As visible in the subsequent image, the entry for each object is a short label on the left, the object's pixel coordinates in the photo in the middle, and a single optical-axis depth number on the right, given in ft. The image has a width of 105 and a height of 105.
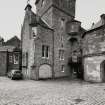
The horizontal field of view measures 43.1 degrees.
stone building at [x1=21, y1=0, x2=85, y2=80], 76.07
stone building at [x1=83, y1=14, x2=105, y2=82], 62.49
